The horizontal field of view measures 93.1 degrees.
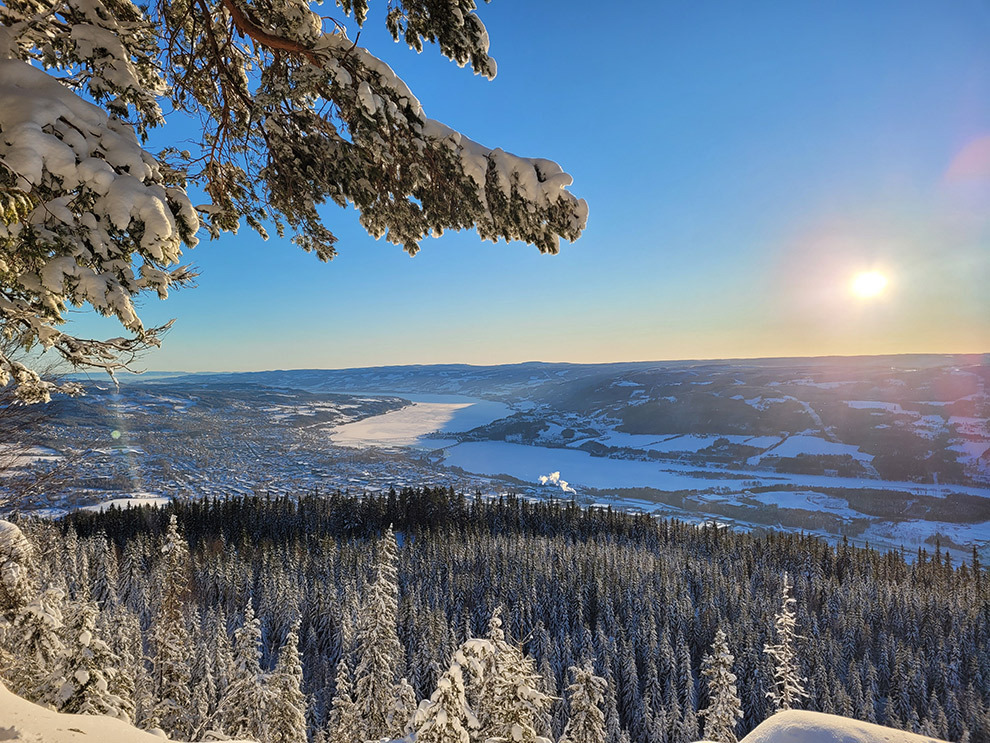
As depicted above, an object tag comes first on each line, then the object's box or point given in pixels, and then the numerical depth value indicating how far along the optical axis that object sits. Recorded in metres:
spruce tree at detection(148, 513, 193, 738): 18.92
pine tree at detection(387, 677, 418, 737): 18.36
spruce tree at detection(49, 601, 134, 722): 10.02
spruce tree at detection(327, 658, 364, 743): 20.64
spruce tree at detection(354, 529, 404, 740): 23.14
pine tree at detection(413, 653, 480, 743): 7.52
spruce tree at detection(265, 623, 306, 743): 18.44
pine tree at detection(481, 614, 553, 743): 8.19
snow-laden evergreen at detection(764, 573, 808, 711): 22.73
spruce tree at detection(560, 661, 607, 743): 15.35
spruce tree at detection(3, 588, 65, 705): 8.88
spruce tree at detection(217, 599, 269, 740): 19.39
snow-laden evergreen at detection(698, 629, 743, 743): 22.89
